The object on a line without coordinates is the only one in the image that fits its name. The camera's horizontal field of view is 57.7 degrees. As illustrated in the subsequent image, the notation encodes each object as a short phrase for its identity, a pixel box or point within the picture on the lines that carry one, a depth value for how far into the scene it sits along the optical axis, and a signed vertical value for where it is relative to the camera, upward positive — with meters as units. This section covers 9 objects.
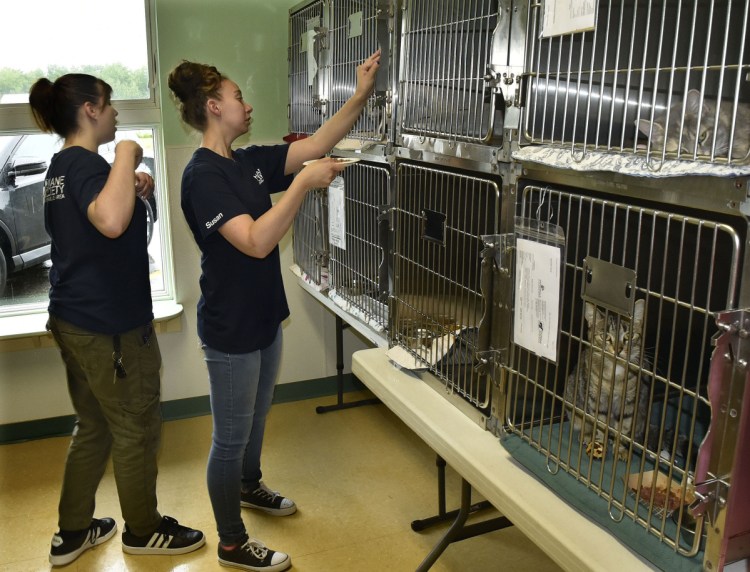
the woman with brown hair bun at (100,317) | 1.93 -0.58
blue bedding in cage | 1.04 -0.63
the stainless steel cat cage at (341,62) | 1.88 +0.19
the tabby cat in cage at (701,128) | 0.93 -0.01
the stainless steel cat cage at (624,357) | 1.02 -0.43
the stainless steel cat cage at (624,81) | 1.03 +0.07
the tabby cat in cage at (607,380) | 1.12 -0.46
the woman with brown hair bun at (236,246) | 1.77 -0.33
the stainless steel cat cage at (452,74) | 1.40 +0.11
